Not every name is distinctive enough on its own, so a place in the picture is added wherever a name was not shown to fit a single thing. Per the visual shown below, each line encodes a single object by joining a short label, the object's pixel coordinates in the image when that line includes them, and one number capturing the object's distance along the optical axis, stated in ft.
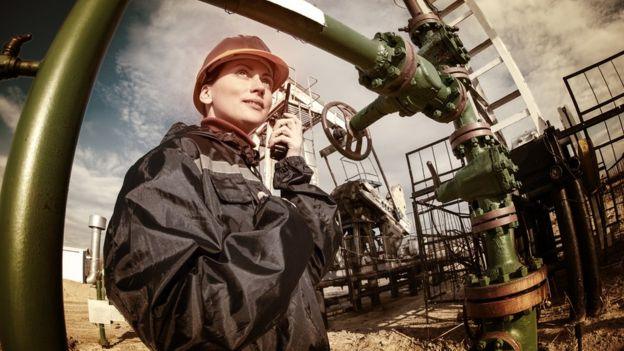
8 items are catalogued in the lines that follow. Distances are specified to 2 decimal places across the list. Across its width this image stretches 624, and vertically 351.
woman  2.78
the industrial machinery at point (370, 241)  37.06
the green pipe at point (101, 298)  24.81
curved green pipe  1.38
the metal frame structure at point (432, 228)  22.62
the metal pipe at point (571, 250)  11.53
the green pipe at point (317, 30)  4.09
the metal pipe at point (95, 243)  26.86
